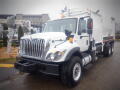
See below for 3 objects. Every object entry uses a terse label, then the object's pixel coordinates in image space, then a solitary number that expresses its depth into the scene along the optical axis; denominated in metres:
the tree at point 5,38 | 14.92
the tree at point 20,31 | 17.35
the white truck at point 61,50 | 3.69
